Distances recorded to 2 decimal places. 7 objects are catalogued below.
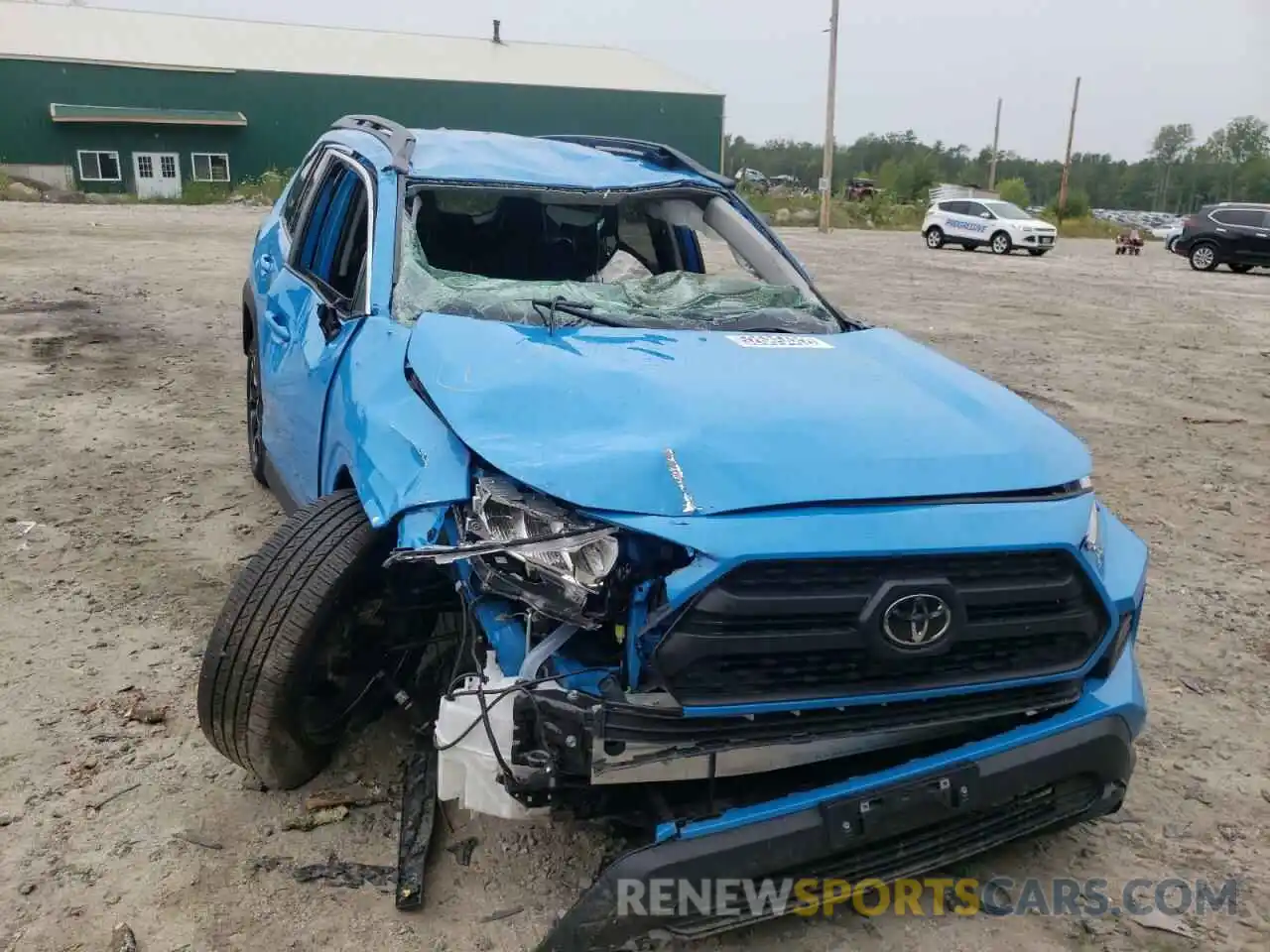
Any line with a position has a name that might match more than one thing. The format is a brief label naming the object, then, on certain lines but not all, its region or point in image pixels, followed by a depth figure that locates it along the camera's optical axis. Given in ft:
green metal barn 125.18
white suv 87.81
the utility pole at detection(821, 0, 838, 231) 109.70
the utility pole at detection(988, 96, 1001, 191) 205.46
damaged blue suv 7.25
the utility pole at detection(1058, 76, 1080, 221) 161.38
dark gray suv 71.20
